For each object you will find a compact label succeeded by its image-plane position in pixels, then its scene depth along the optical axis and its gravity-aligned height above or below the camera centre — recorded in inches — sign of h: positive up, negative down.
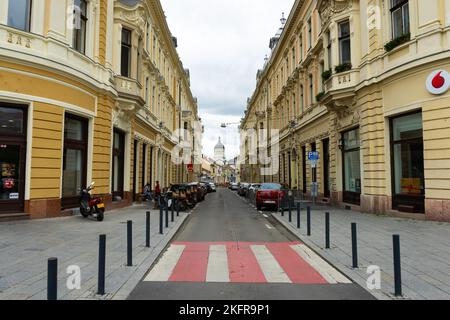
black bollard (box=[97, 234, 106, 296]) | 193.9 -53.0
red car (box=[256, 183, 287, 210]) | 724.7 -40.3
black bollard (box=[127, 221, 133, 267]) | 257.9 -57.5
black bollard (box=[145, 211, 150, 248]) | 327.8 -54.1
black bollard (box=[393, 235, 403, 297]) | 192.9 -51.8
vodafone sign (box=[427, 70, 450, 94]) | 470.9 +133.9
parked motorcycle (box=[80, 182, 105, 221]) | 507.6 -42.9
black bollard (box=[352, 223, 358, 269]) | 251.4 -53.6
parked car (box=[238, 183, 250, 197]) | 1421.6 -52.8
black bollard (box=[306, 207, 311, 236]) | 396.0 -56.4
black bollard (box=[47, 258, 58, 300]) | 143.9 -42.2
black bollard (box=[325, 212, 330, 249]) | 325.7 -57.4
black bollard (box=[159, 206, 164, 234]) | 403.0 -55.9
